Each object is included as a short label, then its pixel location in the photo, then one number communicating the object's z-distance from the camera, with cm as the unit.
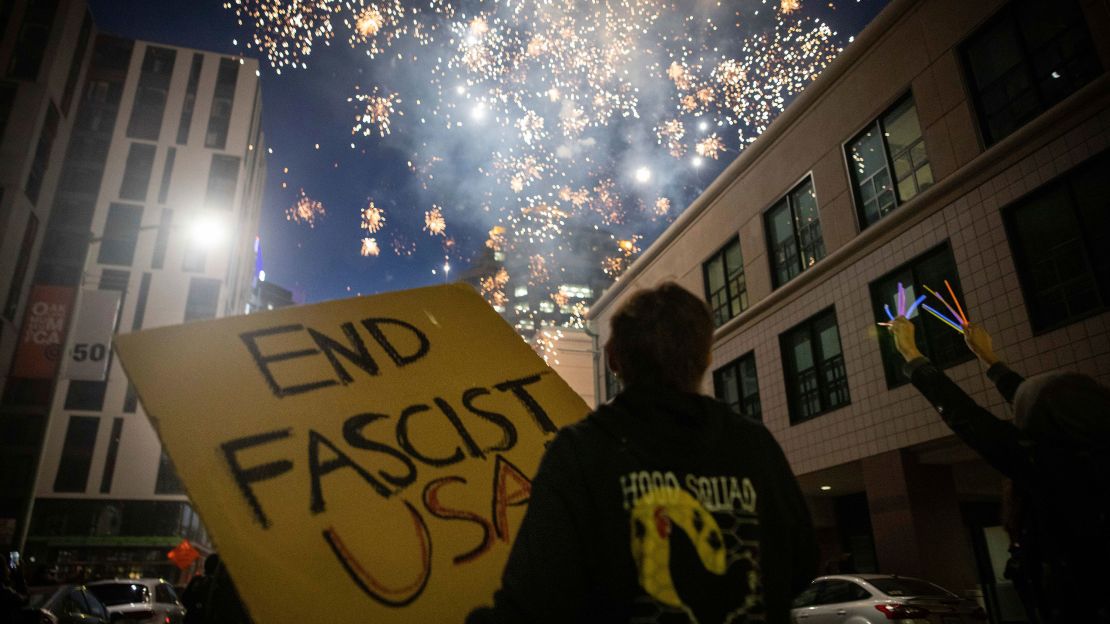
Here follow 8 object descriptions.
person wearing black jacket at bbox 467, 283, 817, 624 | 143
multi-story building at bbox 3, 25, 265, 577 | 4153
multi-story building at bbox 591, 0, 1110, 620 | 988
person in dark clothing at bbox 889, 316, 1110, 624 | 233
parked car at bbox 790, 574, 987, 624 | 870
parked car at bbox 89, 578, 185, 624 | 1055
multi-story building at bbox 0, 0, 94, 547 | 2880
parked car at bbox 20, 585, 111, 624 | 832
